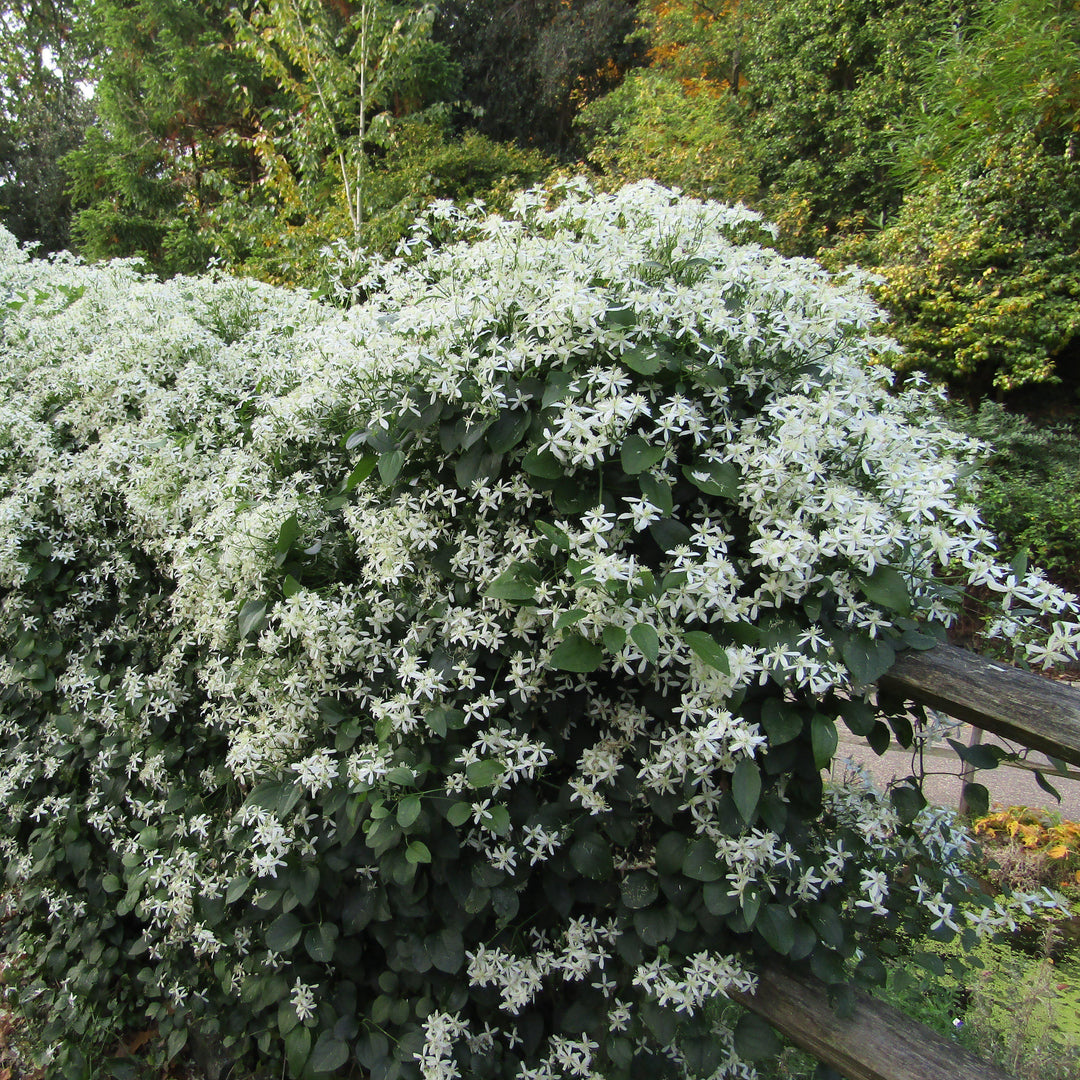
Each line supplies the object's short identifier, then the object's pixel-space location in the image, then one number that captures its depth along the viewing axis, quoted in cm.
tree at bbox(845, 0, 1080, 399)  625
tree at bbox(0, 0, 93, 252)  1612
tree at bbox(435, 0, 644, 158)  1341
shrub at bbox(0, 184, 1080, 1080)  130
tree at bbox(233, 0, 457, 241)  823
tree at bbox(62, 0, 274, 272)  1248
